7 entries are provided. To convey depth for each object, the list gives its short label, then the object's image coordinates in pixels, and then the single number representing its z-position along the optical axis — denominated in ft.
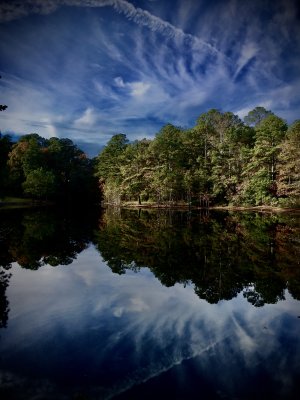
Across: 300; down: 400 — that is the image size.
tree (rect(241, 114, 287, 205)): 151.23
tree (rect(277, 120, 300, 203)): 139.33
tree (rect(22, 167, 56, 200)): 204.84
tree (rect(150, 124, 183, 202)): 177.47
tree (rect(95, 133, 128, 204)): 216.54
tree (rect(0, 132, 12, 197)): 79.25
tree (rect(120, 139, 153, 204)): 195.05
